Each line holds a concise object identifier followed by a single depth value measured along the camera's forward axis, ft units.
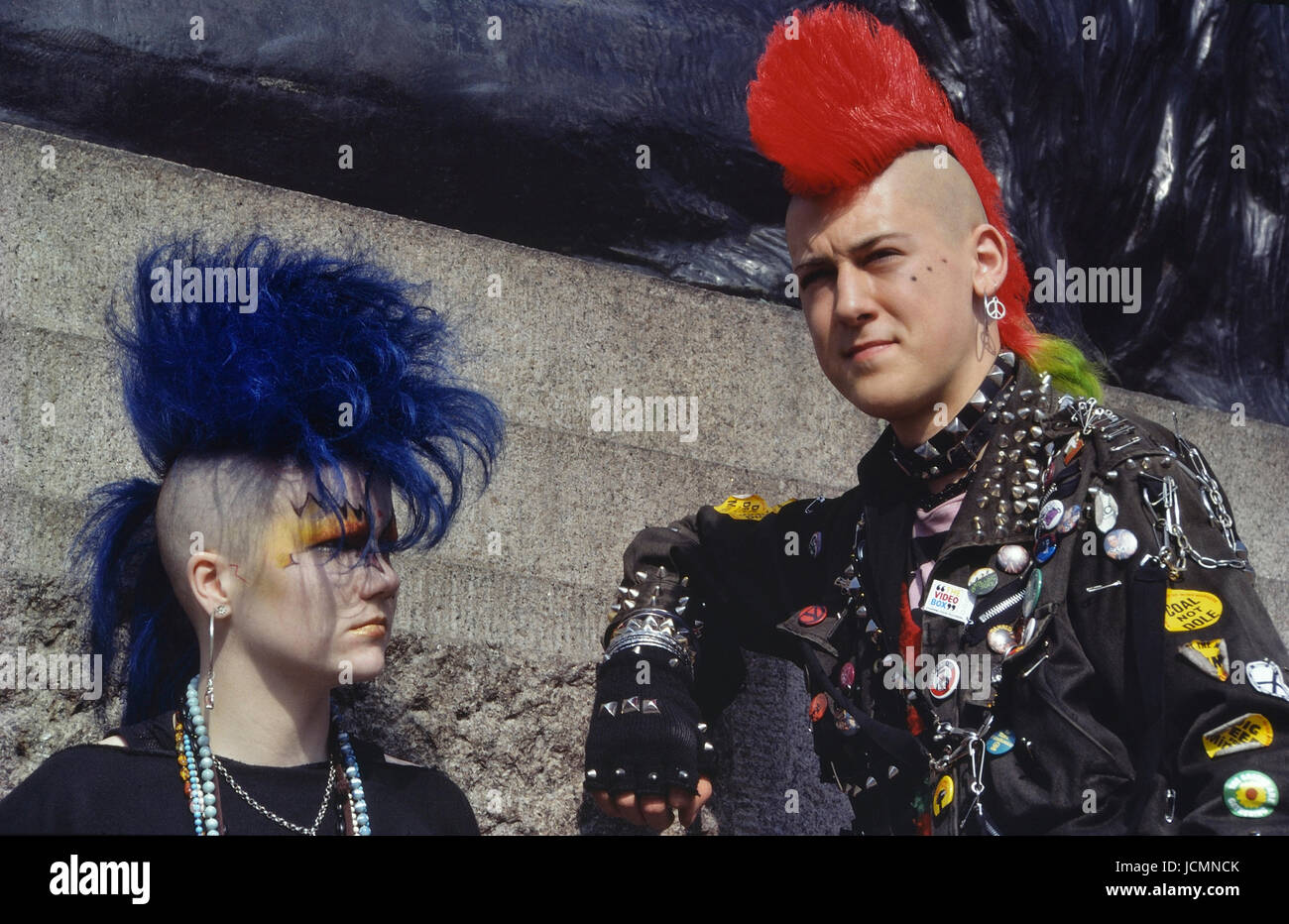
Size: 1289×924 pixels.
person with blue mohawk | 12.72
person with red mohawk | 12.59
